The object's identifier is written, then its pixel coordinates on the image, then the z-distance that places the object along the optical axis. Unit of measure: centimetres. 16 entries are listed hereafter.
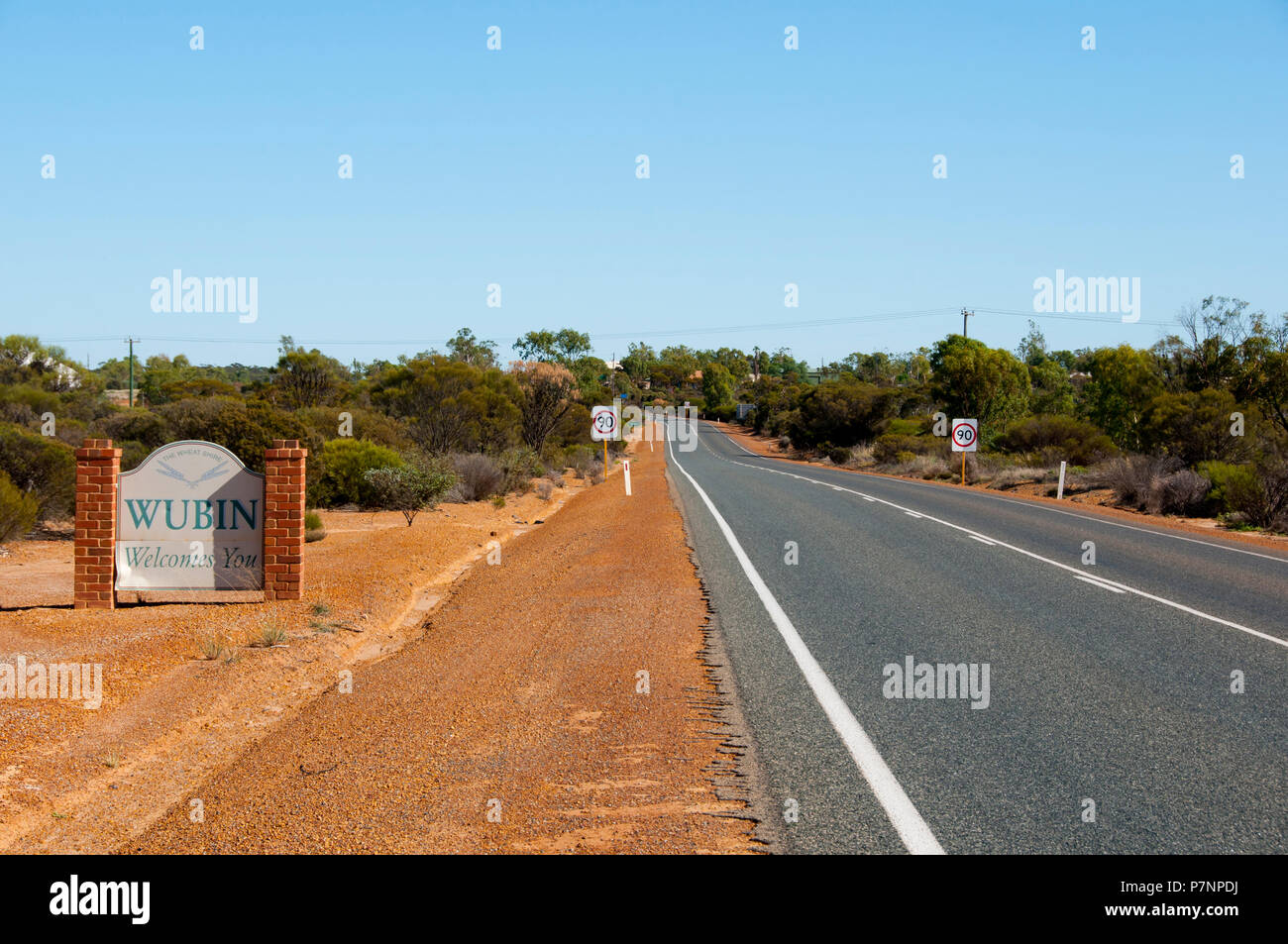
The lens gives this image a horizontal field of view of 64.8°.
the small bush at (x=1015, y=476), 3622
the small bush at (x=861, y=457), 5550
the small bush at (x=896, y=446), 5144
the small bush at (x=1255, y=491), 2291
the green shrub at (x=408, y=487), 2298
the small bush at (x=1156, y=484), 2570
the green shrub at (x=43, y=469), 1925
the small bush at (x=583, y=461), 4341
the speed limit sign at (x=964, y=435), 3734
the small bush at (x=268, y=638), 981
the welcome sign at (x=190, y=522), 1148
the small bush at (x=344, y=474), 2506
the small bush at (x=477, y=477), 2806
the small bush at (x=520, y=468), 3269
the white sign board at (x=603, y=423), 3077
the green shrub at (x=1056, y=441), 4019
